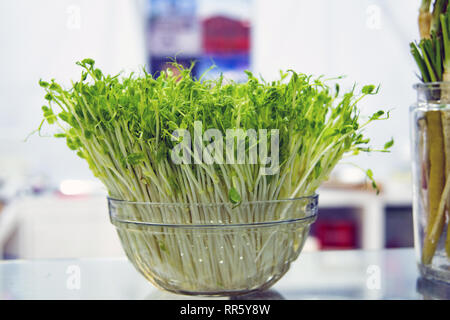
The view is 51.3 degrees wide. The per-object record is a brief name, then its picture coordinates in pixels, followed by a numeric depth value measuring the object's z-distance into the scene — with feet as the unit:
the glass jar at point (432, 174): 1.80
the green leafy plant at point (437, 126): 1.79
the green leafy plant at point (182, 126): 1.41
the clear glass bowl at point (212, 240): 1.47
